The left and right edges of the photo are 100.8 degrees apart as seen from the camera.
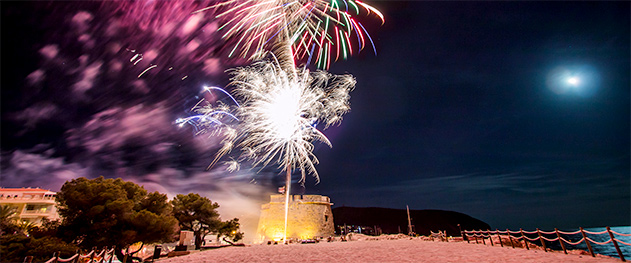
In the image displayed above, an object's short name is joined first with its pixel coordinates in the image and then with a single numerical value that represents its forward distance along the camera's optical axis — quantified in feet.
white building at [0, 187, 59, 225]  99.40
